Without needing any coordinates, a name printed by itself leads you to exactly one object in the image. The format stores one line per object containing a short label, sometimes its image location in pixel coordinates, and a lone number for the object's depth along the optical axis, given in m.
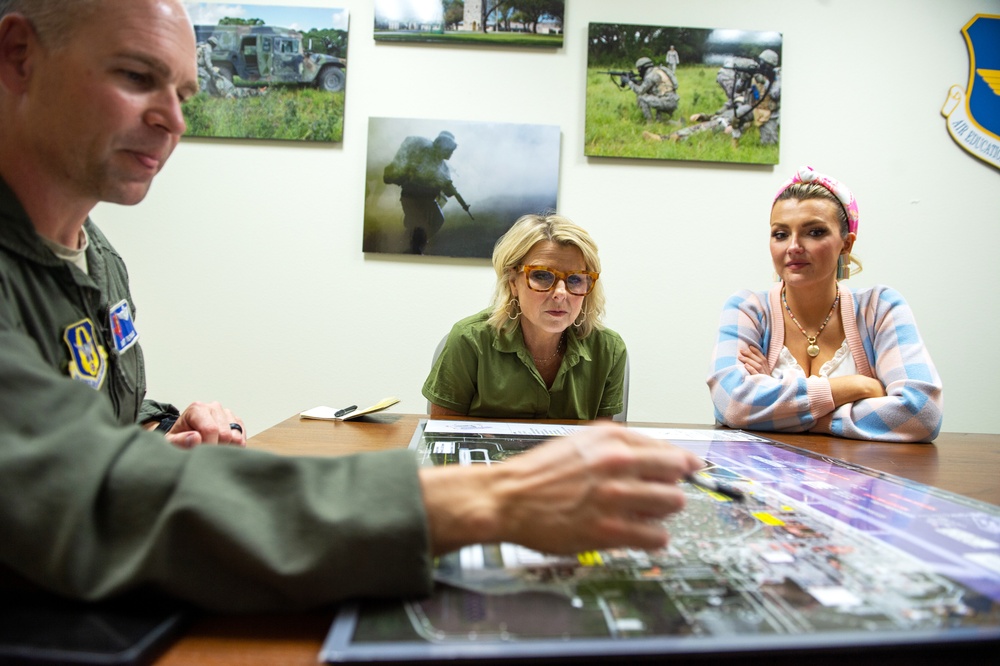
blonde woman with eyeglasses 1.74
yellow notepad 1.36
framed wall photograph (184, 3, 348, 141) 2.58
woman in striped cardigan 1.38
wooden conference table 0.35
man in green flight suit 0.39
